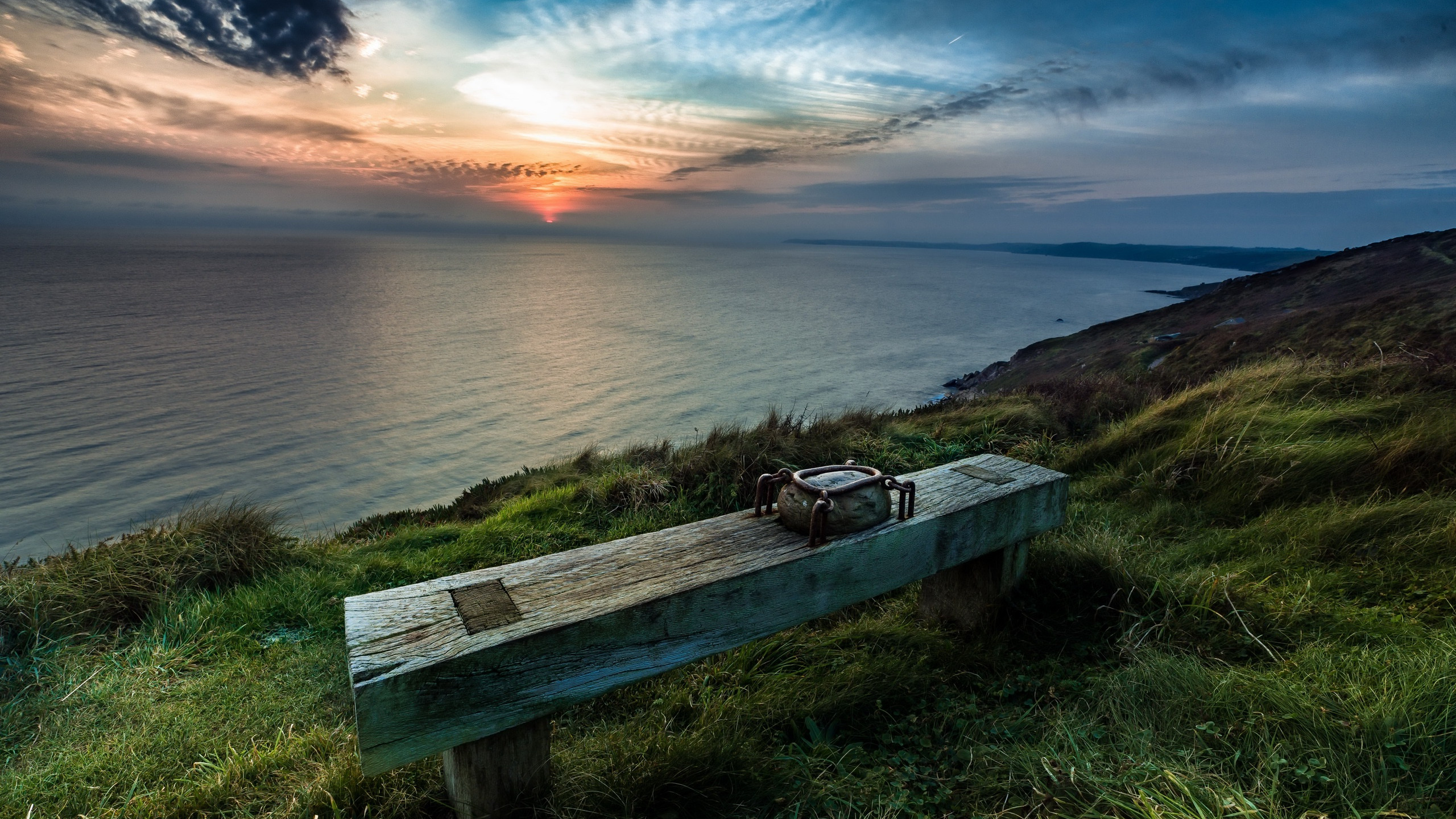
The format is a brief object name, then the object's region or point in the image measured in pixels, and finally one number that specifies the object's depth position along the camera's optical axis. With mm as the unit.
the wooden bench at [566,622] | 1732
